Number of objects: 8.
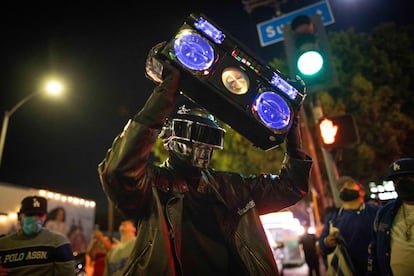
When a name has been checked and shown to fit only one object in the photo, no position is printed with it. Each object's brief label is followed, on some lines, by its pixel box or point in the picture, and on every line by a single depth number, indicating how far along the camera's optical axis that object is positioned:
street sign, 5.23
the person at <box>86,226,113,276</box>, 5.79
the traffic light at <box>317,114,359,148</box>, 4.93
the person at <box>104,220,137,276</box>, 4.66
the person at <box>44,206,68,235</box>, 6.46
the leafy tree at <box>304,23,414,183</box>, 14.07
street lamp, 11.94
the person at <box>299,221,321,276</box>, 8.55
